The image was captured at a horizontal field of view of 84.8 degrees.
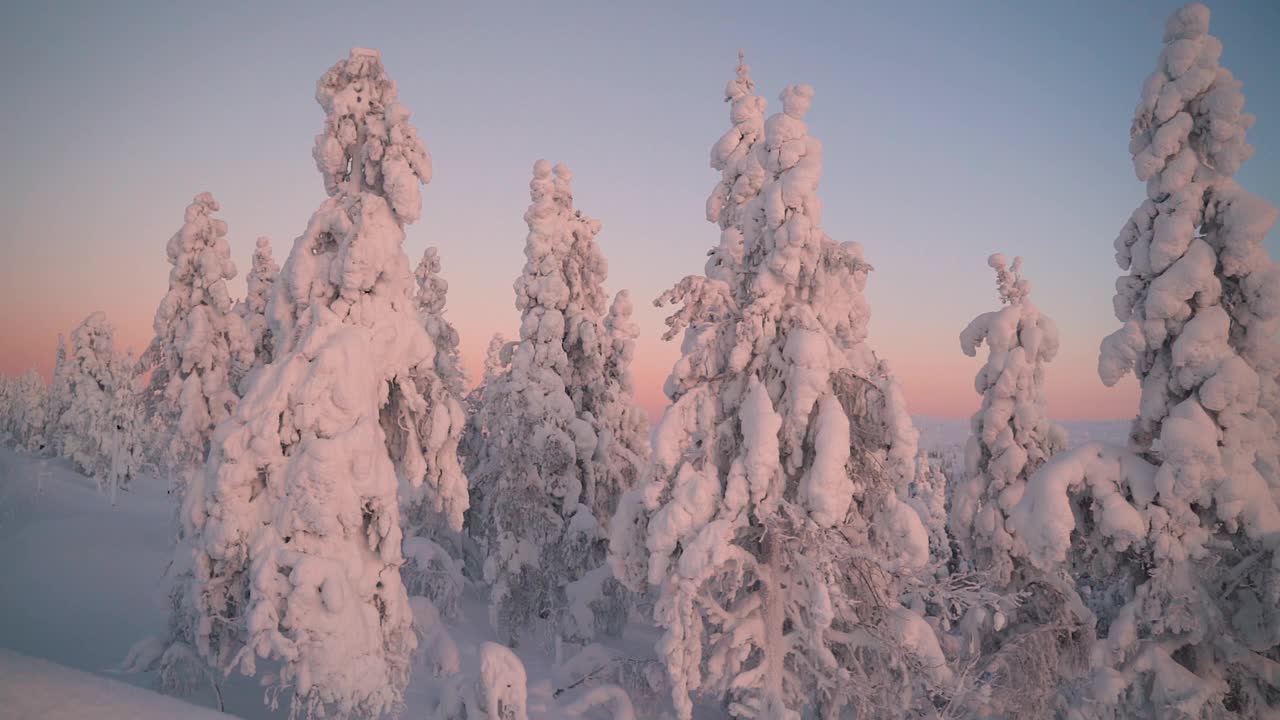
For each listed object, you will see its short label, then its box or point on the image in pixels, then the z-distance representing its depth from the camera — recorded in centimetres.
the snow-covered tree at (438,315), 2545
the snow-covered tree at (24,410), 7093
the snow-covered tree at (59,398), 4750
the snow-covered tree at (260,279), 2045
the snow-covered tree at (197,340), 1790
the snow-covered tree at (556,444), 1914
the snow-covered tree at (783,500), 1043
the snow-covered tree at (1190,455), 1014
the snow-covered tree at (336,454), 1007
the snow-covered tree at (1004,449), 1530
